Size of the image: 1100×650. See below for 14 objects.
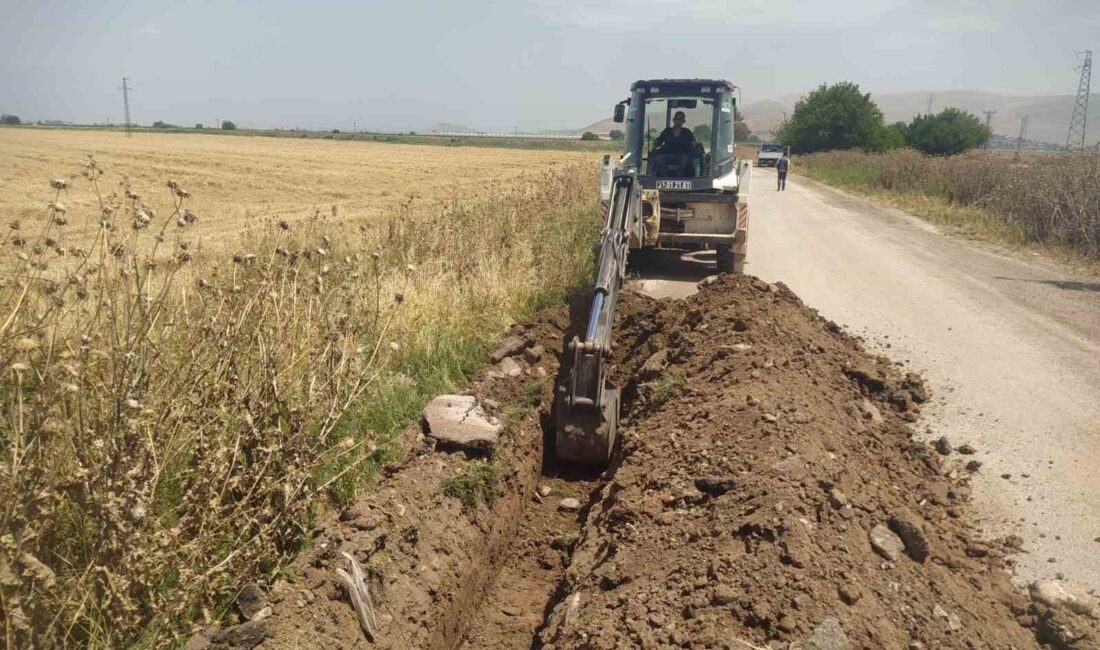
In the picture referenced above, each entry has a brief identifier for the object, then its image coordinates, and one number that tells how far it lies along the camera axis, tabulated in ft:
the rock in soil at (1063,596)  12.60
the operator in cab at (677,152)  36.60
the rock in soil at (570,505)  18.60
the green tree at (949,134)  154.61
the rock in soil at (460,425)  17.07
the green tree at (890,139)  165.67
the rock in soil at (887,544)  13.00
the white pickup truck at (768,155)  157.89
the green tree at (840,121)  170.19
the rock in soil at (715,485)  14.66
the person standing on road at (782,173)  91.46
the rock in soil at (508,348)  22.20
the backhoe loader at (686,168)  34.60
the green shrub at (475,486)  15.90
